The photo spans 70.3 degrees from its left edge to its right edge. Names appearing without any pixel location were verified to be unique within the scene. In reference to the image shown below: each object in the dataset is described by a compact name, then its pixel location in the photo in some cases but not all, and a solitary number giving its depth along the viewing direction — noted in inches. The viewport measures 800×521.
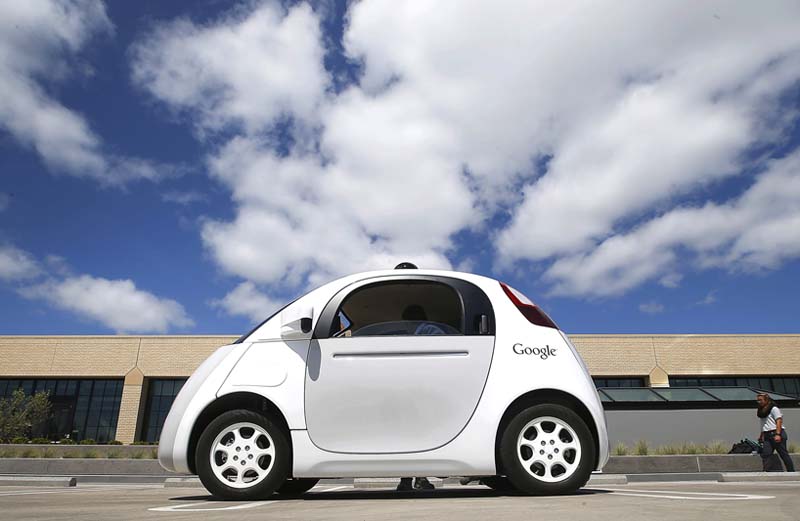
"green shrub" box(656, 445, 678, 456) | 495.5
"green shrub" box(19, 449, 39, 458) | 625.9
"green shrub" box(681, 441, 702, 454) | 496.3
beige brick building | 1323.8
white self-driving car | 147.3
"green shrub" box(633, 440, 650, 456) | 490.6
